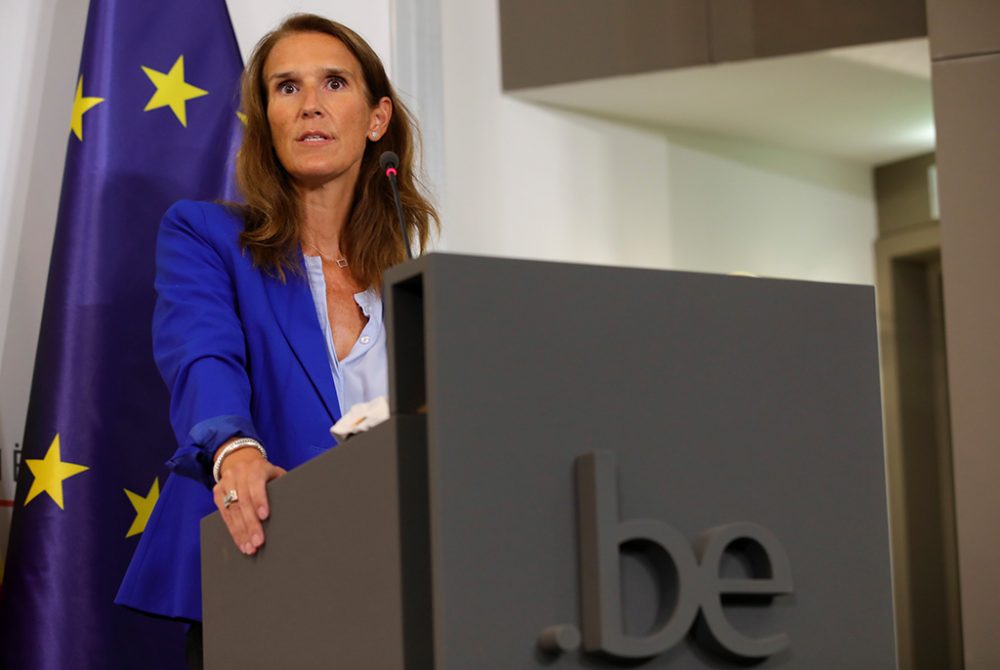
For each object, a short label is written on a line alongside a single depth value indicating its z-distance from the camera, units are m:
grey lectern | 4.17
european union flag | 5.70
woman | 5.07
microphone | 5.13
